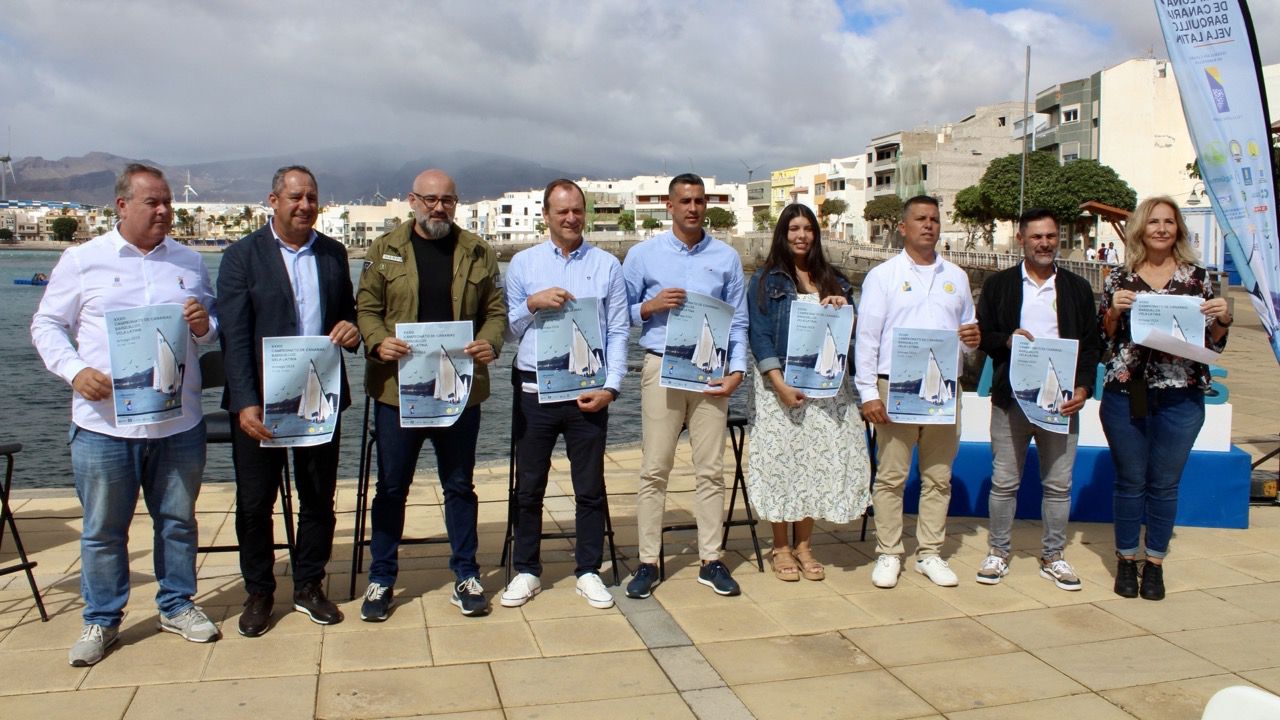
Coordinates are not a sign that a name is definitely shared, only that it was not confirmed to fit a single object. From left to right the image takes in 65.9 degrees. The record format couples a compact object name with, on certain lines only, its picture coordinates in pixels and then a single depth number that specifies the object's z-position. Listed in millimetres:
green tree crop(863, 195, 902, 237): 84875
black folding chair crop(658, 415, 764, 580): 5154
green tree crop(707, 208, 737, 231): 130375
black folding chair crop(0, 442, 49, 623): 4344
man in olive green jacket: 4332
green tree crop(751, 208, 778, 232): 120125
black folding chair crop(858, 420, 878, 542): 5750
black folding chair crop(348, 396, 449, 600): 4770
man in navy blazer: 4113
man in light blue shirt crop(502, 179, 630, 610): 4598
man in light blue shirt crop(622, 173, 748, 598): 4773
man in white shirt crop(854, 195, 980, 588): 4922
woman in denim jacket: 4965
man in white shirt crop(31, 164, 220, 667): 3908
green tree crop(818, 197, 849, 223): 102000
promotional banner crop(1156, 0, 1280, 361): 5180
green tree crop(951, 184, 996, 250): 61344
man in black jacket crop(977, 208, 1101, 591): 4992
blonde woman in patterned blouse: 4781
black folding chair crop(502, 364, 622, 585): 4742
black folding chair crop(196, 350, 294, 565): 4574
